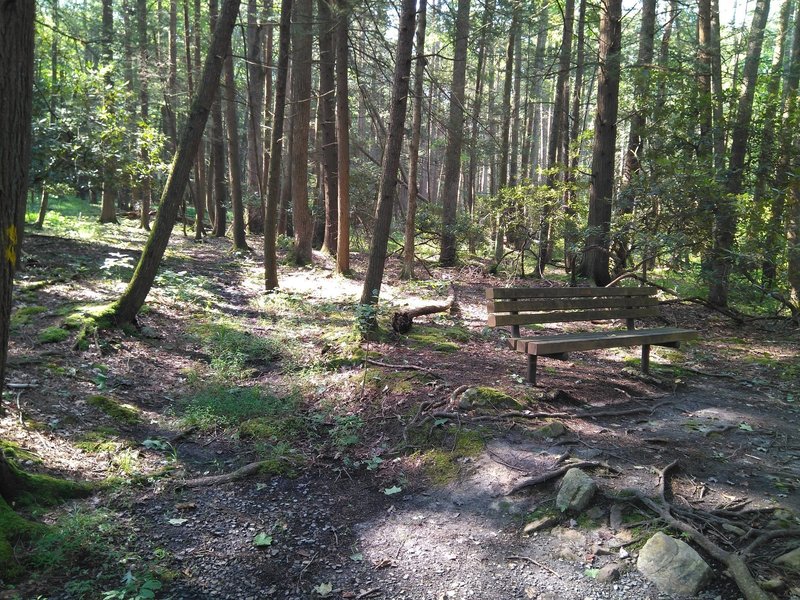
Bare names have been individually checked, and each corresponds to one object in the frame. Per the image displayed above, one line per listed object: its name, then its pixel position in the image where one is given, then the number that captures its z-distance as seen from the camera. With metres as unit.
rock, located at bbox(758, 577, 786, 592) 2.67
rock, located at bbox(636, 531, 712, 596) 2.82
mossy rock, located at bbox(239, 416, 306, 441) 5.19
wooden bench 5.73
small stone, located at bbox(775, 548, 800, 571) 2.79
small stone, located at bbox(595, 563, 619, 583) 2.98
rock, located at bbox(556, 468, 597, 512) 3.55
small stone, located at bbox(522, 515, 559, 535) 3.50
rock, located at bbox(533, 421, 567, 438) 4.70
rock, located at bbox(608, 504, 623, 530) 3.37
